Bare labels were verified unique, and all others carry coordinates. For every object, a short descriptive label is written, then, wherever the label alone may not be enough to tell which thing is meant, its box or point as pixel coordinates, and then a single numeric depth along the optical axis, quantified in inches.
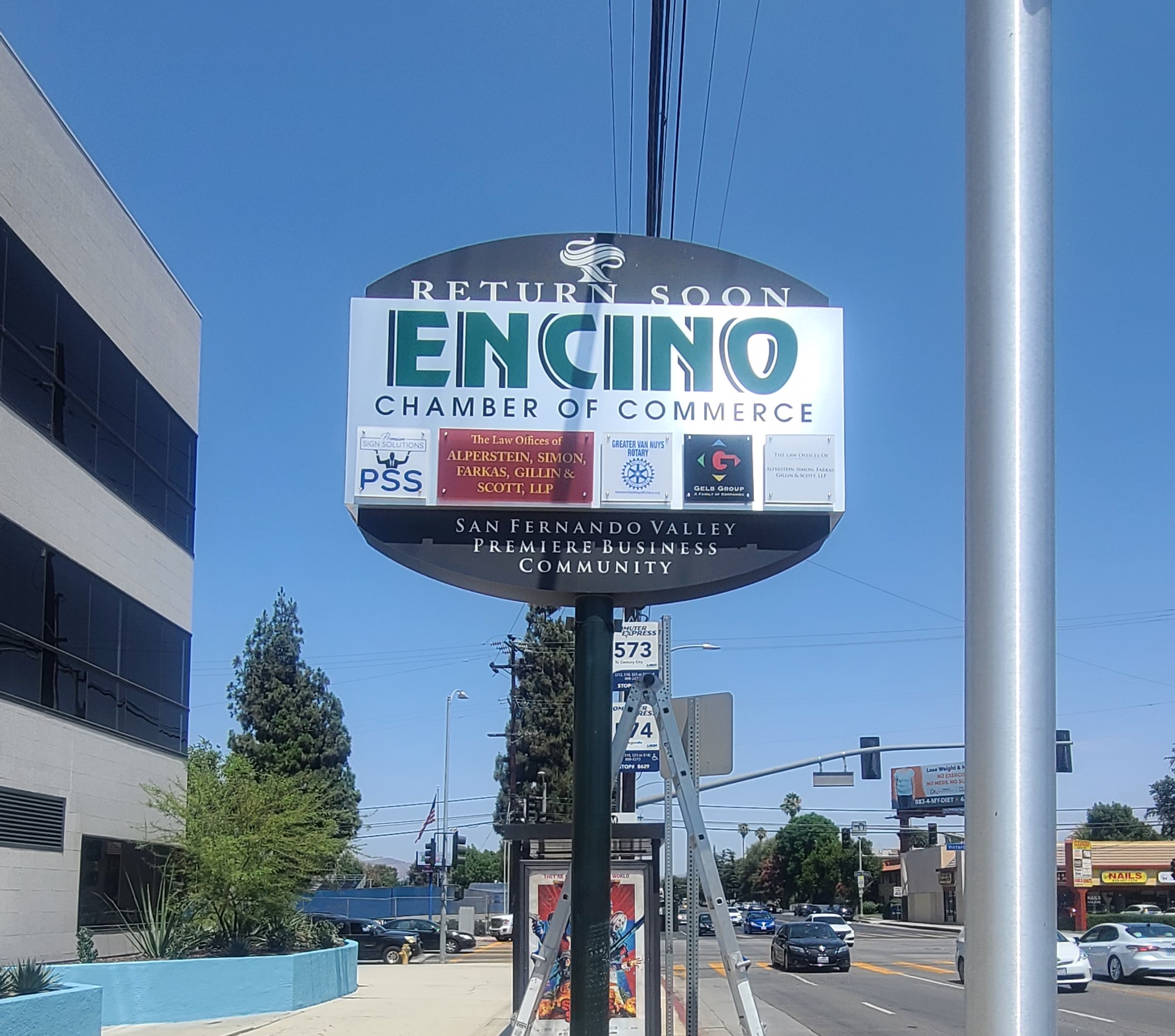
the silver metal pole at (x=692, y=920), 358.9
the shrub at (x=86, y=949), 751.1
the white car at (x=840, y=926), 1903.3
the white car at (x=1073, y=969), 1091.3
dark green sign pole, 308.0
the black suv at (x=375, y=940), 1595.7
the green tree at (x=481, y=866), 5054.1
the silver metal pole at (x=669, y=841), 434.6
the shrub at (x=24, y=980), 530.0
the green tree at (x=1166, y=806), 3553.2
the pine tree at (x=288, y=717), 2240.4
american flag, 2367.1
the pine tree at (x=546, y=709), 2253.9
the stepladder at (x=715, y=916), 316.2
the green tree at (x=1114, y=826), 3917.3
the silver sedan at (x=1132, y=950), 1170.0
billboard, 4215.1
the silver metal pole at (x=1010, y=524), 134.1
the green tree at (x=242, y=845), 823.1
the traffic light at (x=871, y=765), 1536.7
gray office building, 701.9
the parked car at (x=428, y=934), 1764.3
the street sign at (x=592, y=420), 333.1
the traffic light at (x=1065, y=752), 1332.4
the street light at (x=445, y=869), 1669.5
